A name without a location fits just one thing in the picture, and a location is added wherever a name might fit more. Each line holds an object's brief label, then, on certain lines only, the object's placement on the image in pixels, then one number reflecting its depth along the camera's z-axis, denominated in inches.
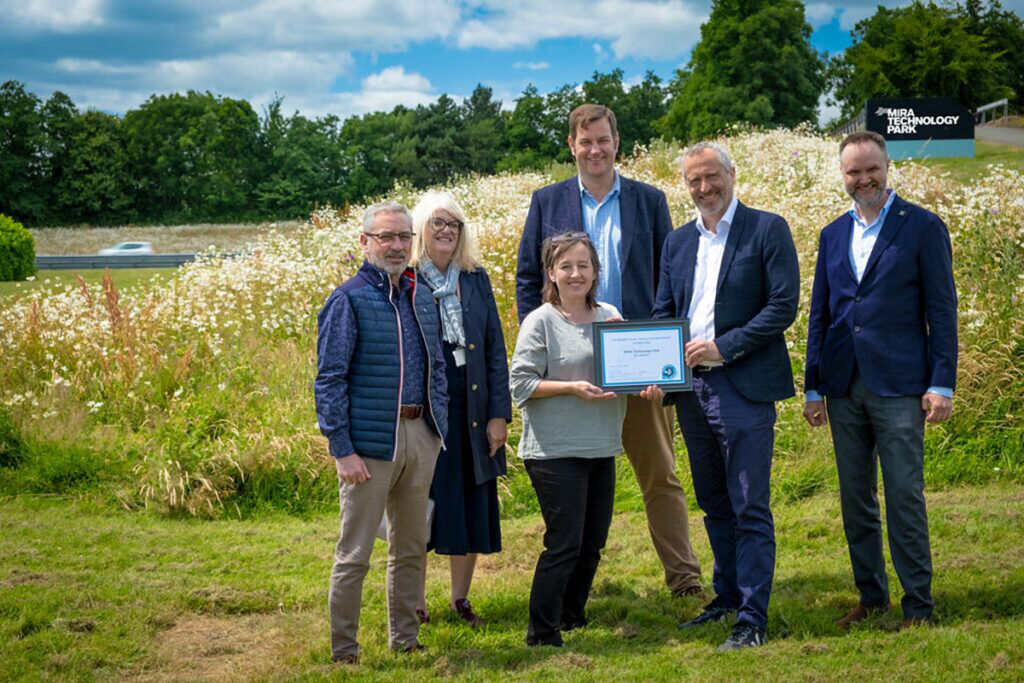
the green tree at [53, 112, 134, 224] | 1995.6
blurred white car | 1430.9
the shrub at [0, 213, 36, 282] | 964.6
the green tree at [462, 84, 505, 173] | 2161.7
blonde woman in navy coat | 197.2
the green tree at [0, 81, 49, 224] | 1948.8
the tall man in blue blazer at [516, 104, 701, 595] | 207.3
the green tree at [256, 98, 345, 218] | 2090.3
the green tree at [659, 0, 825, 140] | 1815.9
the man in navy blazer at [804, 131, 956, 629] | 174.6
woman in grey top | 179.9
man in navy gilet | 173.2
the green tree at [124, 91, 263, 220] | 2111.2
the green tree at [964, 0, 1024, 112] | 1904.5
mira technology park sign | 773.9
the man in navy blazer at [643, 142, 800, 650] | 178.4
